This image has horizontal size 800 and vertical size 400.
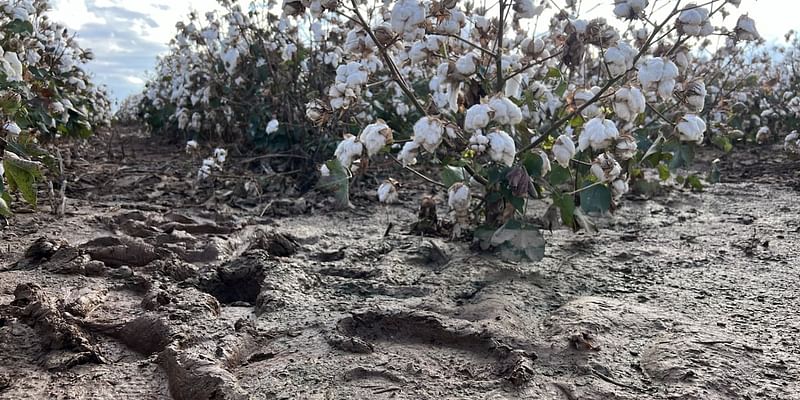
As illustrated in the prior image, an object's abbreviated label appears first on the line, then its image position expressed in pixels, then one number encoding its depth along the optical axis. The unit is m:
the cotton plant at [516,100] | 1.73
